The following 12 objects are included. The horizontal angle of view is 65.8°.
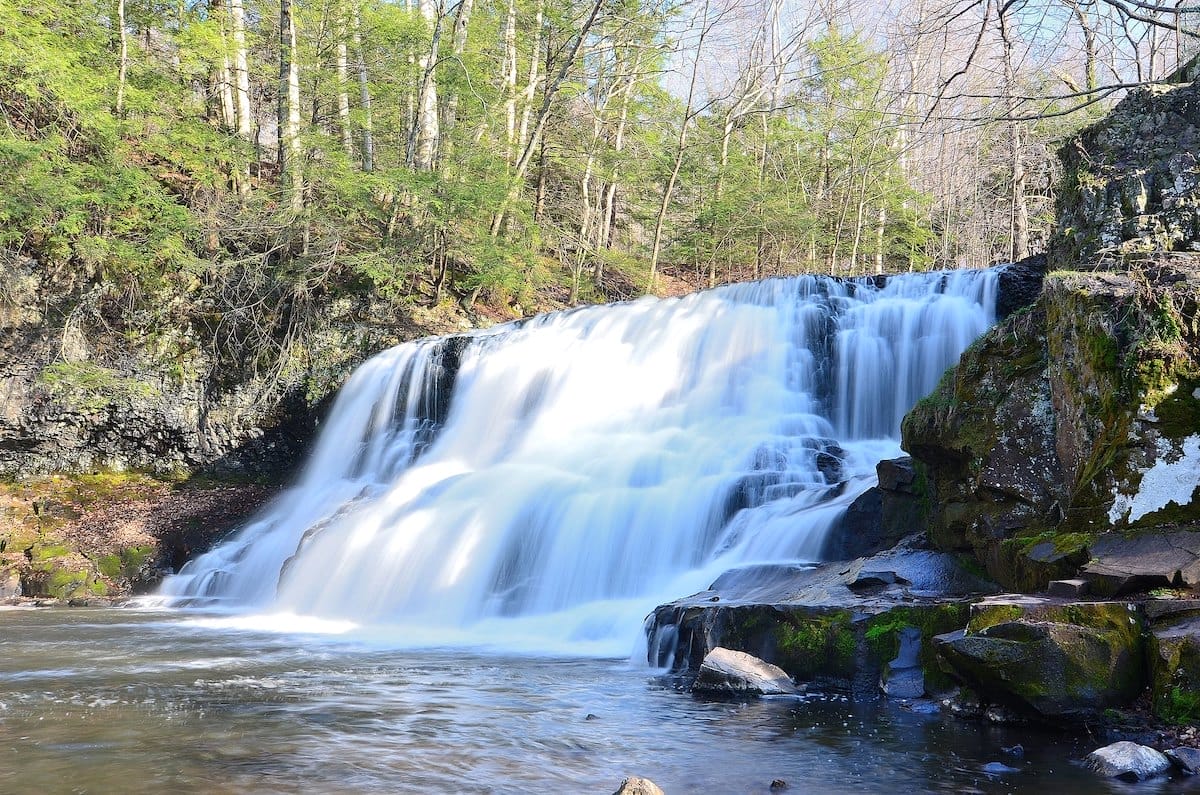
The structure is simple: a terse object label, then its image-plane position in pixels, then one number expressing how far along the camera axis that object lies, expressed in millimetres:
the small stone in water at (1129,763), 3932
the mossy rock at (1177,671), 4180
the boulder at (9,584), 12289
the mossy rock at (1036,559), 5262
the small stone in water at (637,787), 3512
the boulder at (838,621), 5598
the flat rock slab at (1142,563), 4699
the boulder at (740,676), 5773
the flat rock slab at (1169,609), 4395
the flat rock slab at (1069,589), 4906
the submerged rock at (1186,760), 3939
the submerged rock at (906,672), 5523
